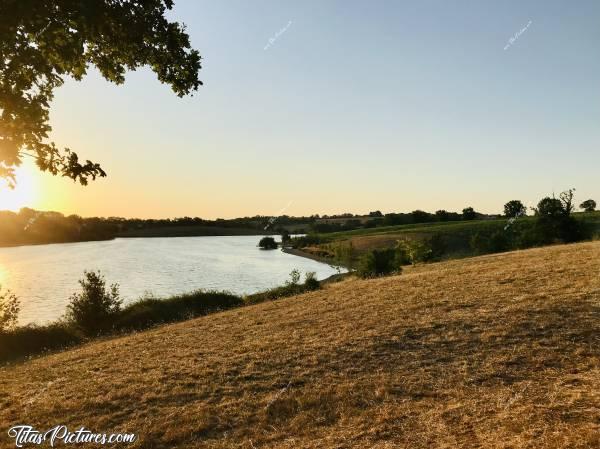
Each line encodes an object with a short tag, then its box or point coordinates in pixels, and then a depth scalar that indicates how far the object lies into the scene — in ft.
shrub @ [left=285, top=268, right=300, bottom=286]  139.50
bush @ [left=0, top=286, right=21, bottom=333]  104.90
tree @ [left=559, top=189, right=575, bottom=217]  171.63
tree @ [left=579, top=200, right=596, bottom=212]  488.85
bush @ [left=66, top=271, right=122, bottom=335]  117.50
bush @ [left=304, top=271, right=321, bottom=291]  128.74
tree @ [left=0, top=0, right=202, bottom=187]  29.81
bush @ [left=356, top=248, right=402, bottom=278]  143.43
